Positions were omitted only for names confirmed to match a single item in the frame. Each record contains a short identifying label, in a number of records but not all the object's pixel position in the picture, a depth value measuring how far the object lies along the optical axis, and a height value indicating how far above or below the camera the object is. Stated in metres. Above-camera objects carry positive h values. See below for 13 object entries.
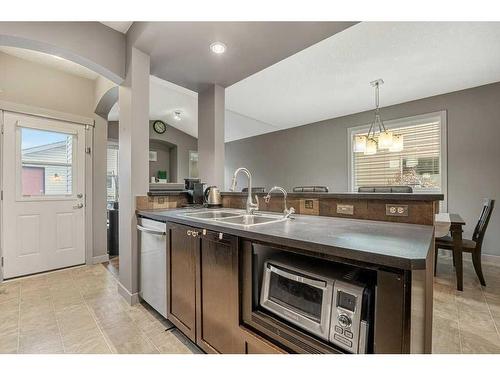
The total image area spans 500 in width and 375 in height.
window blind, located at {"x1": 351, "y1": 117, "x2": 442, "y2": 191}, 3.84 +0.42
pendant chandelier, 2.79 +0.53
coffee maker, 2.83 -0.08
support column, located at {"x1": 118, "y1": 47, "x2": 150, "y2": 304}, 2.34 +0.28
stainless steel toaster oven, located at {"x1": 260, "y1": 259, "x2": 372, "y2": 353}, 0.89 -0.48
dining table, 2.51 -0.52
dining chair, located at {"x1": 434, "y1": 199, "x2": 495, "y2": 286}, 2.66 -0.64
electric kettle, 2.62 -0.12
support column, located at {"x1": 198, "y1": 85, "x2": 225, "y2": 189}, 3.20 +0.68
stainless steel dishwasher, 1.92 -0.66
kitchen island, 0.79 -0.42
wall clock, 6.43 +1.60
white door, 2.91 -0.11
